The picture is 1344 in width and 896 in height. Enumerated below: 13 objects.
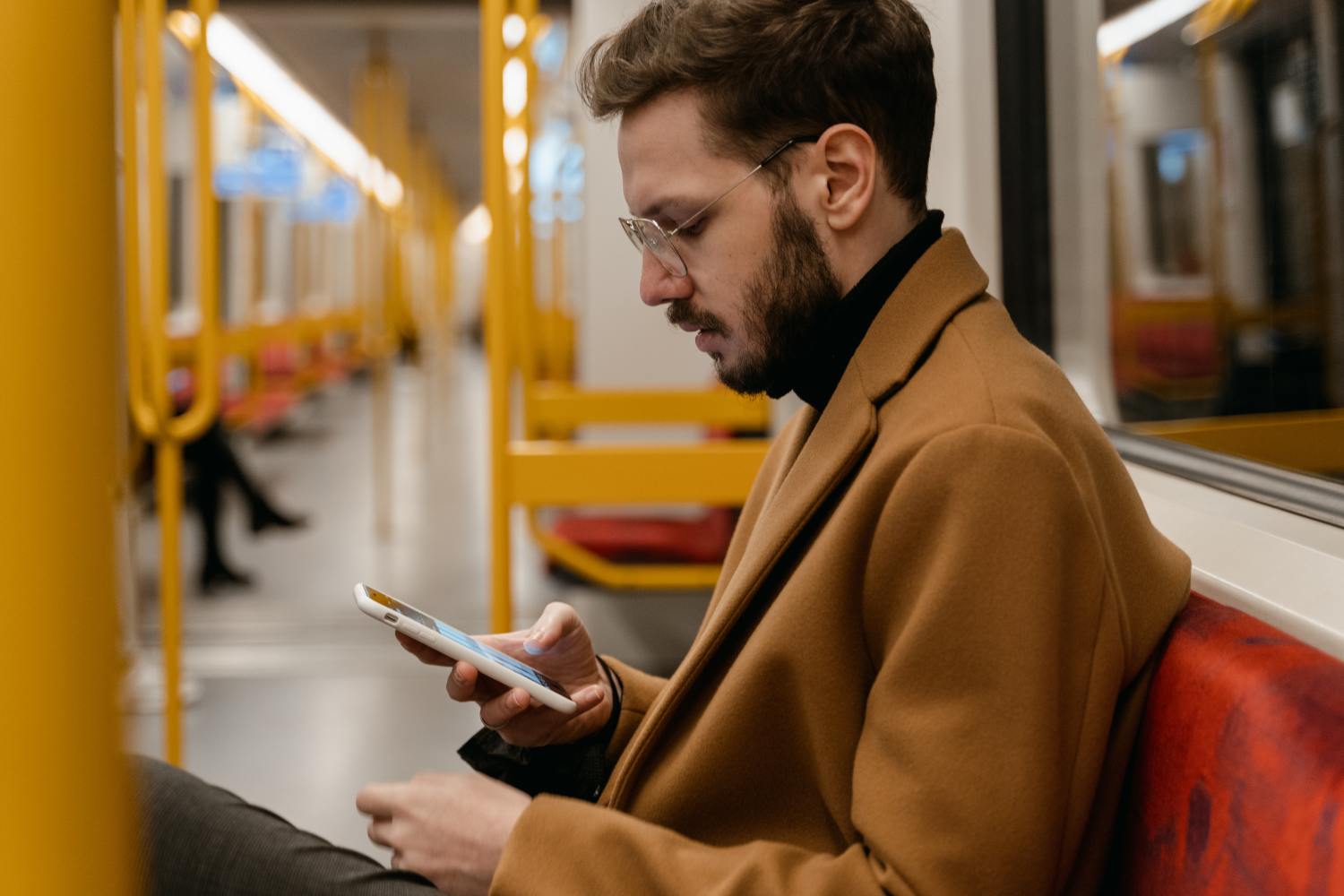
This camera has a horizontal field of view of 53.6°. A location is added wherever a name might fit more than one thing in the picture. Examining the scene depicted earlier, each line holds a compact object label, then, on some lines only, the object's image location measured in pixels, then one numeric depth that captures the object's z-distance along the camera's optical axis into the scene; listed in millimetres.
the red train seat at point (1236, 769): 808
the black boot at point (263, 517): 6504
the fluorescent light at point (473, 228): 36059
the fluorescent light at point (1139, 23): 2414
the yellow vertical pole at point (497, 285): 2334
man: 925
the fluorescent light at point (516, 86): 2914
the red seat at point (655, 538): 3969
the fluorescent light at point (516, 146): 2995
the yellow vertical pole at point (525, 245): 2831
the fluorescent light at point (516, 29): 2826
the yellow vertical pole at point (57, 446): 504
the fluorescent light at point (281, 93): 7031
